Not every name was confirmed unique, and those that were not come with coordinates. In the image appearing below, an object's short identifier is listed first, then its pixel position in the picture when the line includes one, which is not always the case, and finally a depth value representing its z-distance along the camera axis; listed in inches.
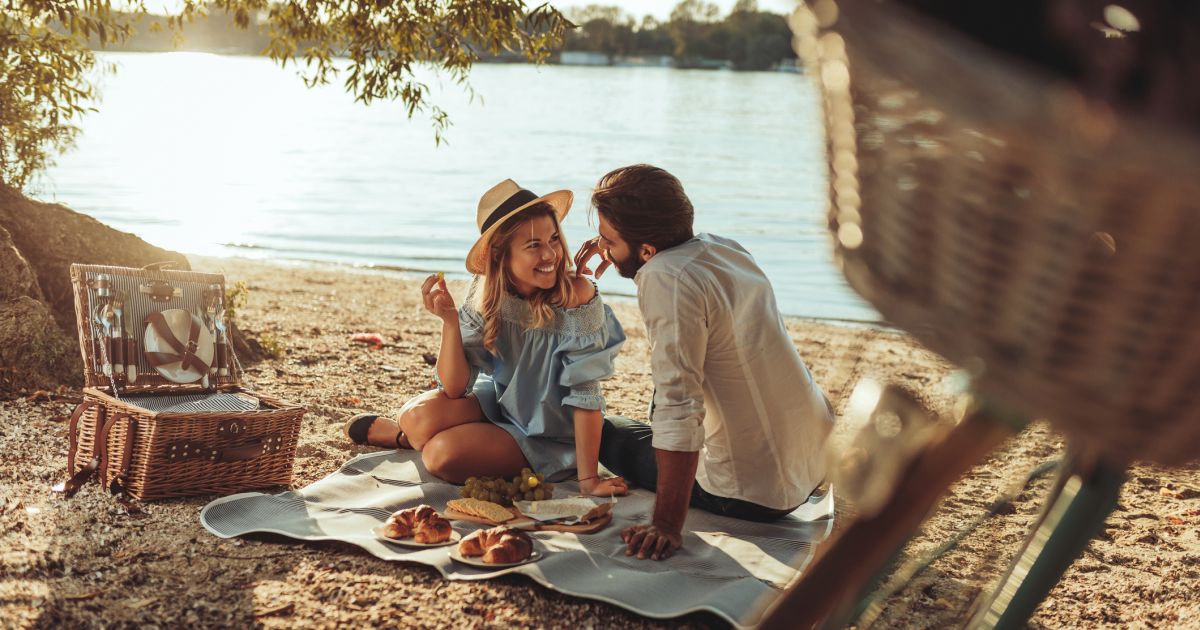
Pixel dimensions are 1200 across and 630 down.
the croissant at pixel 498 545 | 136.7
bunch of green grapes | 166.2
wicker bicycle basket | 25.0
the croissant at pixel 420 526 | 145.3
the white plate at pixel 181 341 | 175.0
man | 137.2
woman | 174.6
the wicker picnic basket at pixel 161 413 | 159.0
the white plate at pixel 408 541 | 144.7
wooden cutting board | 152.0
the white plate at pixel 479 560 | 136.6
